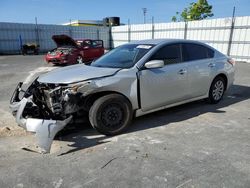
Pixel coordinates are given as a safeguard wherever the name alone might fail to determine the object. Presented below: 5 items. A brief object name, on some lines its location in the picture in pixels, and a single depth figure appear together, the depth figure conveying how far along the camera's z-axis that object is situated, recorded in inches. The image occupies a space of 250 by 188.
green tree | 1229.7
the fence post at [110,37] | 1044.5
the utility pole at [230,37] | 593.3
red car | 522.3
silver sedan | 142.9
